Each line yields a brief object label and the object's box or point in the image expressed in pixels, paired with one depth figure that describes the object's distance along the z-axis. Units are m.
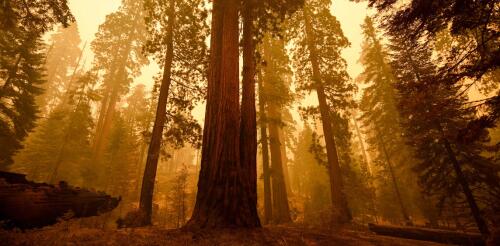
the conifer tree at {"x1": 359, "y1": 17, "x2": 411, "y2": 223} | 19.48
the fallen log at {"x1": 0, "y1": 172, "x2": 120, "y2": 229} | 5.14
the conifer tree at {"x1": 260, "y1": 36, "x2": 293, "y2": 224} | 13.80
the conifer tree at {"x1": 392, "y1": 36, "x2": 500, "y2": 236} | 10.74
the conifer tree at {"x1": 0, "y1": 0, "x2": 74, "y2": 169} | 15.98
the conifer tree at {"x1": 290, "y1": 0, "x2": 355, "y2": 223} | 13.67
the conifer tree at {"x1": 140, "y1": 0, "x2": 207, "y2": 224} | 10.30
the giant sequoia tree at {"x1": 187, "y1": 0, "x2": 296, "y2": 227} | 4.87
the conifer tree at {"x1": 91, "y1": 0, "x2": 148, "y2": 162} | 23.09
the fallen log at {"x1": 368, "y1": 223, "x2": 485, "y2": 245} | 7.85
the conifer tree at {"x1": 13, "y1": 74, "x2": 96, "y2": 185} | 20.31
